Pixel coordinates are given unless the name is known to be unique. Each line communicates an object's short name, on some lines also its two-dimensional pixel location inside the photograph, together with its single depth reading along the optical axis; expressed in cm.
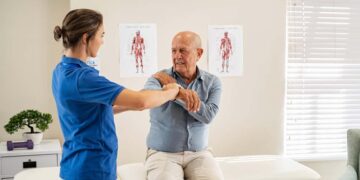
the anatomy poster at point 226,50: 345
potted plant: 313
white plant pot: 318
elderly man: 254
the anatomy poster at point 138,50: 329
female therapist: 157
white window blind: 363
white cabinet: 303
